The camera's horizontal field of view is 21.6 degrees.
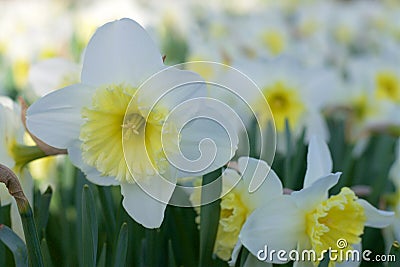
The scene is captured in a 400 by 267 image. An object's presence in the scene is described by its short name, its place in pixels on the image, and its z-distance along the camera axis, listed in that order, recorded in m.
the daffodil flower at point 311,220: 0.48
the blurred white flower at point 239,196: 0.49
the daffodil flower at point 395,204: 0.55
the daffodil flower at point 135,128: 0.47
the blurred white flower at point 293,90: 0.73
